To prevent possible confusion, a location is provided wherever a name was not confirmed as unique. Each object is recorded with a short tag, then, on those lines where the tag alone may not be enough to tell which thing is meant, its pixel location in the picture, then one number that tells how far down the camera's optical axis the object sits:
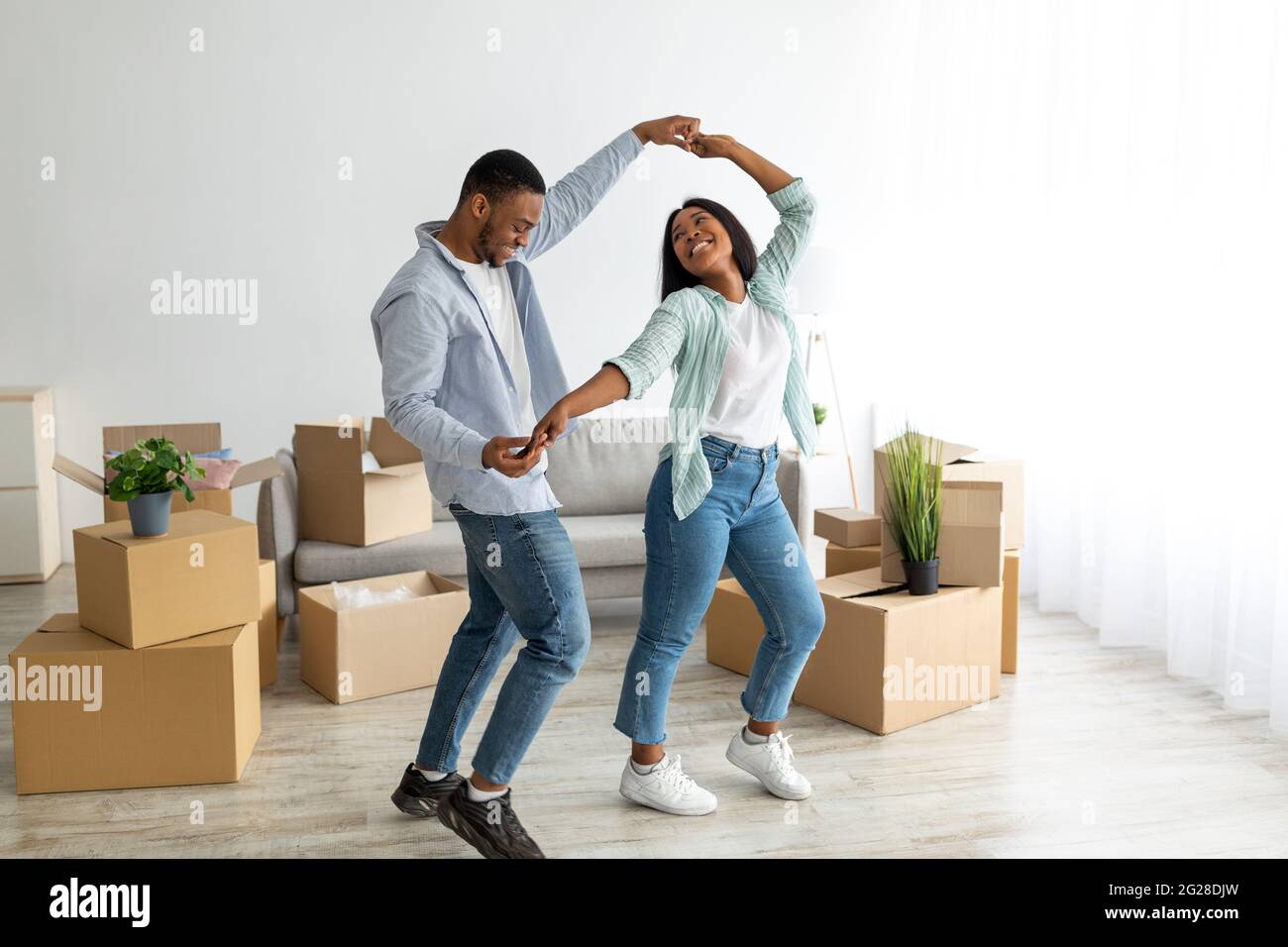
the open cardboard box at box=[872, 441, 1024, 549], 3.54
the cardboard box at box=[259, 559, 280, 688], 3.35
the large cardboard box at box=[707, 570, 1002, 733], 2.99
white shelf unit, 4.66
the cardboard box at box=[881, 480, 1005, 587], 3.18
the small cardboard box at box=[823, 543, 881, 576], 3.51
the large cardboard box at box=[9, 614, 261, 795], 2.59
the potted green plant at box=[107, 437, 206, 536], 2.62
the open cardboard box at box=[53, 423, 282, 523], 3.30
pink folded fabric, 3.64
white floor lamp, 4.92
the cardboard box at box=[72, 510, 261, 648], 2.58
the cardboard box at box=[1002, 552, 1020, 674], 3.47
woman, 2.32
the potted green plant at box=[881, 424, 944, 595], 3.13
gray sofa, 3.74
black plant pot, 3.12
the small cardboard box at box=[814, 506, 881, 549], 3.54
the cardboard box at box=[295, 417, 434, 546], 3.75
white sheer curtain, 3.24
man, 2.00
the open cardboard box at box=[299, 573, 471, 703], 3.21
